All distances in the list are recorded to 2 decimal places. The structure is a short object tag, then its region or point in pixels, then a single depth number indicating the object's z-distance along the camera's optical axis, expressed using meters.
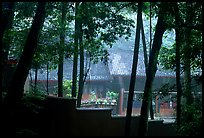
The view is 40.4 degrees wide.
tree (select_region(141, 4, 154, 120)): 9.04
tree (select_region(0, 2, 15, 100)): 5.34
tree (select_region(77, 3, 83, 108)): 8.19
